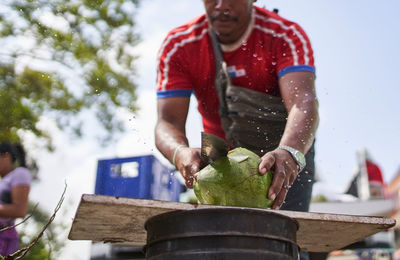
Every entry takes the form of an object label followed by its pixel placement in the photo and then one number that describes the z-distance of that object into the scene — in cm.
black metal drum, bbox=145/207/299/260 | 139
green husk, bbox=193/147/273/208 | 172
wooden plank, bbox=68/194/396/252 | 144
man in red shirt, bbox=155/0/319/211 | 264
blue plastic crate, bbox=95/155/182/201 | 504
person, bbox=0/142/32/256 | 352
